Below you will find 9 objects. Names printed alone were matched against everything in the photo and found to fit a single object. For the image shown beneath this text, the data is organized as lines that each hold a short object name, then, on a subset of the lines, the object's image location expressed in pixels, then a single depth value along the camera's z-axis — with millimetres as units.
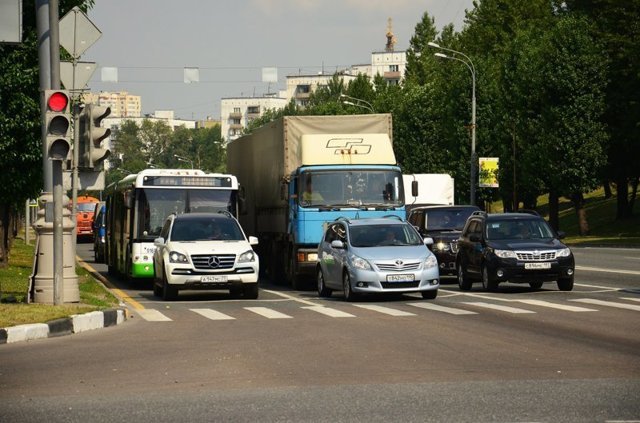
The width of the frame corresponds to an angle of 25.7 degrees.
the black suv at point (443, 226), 33156
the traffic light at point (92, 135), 21500
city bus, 32219
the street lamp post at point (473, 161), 69000
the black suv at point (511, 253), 26922
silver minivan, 24797
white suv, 26531
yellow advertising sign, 70938
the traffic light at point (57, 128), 19547
